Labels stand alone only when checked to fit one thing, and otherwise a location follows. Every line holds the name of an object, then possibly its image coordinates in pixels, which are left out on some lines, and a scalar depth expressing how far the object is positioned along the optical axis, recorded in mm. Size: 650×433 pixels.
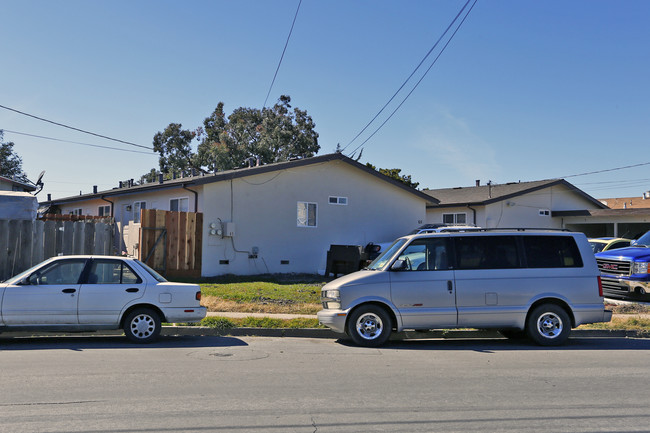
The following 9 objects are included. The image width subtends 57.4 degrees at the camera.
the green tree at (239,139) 49969
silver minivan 10438
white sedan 9992
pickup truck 15711
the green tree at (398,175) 45844
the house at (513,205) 31422
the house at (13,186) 31575
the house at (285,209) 21219
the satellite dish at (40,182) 25175
